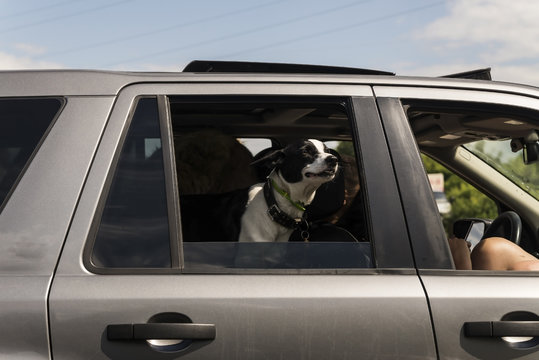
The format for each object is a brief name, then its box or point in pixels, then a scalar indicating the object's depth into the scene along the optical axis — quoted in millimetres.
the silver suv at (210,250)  2463
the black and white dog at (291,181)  3992
